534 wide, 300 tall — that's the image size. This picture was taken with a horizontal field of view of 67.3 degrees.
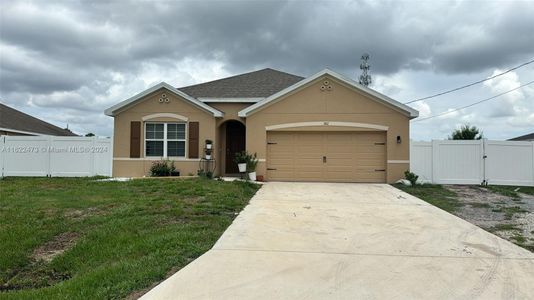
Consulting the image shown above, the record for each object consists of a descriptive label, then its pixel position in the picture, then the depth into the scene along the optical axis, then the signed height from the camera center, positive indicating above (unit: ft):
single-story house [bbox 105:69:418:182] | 51.42 +4.15
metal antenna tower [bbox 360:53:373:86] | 123.13 +28.53
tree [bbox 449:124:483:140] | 103.91 +8.31
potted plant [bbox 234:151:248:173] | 50.19 +0.06
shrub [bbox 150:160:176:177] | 51.75 -0.97
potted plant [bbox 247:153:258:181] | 50.39 -0.69
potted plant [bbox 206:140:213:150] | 52.47 +2.36
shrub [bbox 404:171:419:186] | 48.91 -1.62
